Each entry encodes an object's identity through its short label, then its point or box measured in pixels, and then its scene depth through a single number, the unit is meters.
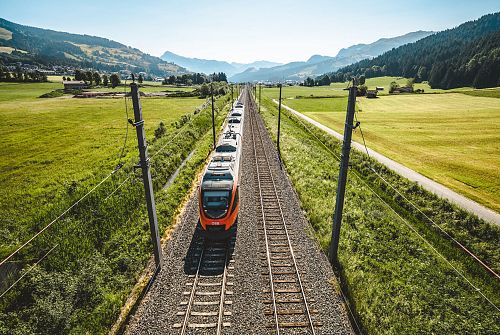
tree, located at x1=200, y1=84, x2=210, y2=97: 106.19
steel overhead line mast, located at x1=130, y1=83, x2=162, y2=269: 11.32
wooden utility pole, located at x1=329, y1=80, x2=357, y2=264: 11.41
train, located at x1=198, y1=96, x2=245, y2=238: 14.65
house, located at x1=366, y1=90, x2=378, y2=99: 106.67
